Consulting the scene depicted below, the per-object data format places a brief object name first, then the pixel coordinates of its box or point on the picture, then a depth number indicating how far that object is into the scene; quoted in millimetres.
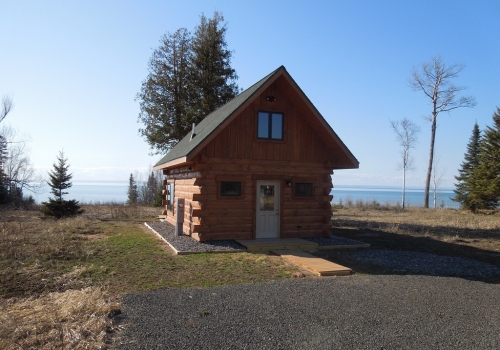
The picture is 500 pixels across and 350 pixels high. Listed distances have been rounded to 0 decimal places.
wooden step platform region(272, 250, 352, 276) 9242
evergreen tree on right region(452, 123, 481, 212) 32531
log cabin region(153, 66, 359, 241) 13188
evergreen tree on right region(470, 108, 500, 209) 30281
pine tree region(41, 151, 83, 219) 22156
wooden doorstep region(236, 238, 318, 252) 12334
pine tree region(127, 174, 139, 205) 38031
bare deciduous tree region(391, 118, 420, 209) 40781
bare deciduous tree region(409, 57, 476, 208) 36719
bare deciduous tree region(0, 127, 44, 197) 29000
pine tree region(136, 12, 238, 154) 28828
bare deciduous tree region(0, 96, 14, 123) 30317
